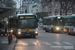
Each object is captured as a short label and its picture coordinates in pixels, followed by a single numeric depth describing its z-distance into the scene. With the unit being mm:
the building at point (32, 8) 122906
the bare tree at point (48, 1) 50184
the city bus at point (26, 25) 24547
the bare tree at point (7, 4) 45381
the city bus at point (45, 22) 41762
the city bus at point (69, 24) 29875
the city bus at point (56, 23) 36125
